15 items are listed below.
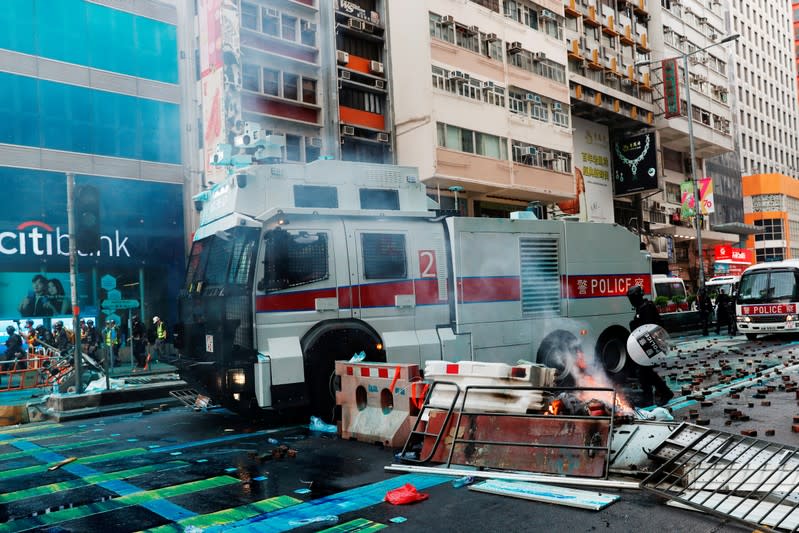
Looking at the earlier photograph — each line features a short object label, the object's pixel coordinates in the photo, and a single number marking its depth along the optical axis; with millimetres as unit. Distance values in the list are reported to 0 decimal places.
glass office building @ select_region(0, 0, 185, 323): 22172
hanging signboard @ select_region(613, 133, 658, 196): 41438
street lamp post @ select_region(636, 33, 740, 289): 31391
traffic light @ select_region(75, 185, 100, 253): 11766
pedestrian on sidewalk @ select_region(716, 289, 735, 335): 24292
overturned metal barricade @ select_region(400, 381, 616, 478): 5762
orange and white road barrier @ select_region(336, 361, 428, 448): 7219
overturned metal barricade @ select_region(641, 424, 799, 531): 4531
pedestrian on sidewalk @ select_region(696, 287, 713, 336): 23172
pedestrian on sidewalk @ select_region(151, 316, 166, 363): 20031
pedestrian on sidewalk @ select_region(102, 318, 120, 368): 17852
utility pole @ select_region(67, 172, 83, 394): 11727
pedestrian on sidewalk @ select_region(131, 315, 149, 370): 20578
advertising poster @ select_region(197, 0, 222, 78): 24938
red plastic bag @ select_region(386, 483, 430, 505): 5238
